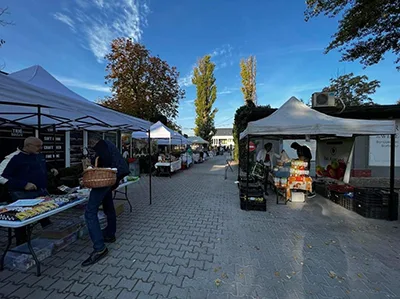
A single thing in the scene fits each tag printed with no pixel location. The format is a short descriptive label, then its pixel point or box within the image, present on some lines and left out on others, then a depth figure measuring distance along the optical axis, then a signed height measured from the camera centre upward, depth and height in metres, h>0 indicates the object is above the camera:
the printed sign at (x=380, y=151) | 7.94 -0.07
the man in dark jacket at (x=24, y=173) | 2.70 -0.42
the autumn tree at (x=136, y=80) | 15.30 +5.29
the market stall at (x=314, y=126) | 4.24 +0.50
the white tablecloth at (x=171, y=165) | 10.12 -1.01
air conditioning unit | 8.08 +2.04
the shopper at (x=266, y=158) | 6.63 -0.40
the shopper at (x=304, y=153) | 6.20 -0.17
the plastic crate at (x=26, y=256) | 2.46 -1.47
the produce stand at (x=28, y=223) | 2.04 -0.85
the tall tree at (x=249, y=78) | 19.92 +7.03
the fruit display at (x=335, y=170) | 6.31 -0.73
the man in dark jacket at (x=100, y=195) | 2.59 -0.70
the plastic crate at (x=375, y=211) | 4.28 -1.37
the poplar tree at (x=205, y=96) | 28.81 +7.50
